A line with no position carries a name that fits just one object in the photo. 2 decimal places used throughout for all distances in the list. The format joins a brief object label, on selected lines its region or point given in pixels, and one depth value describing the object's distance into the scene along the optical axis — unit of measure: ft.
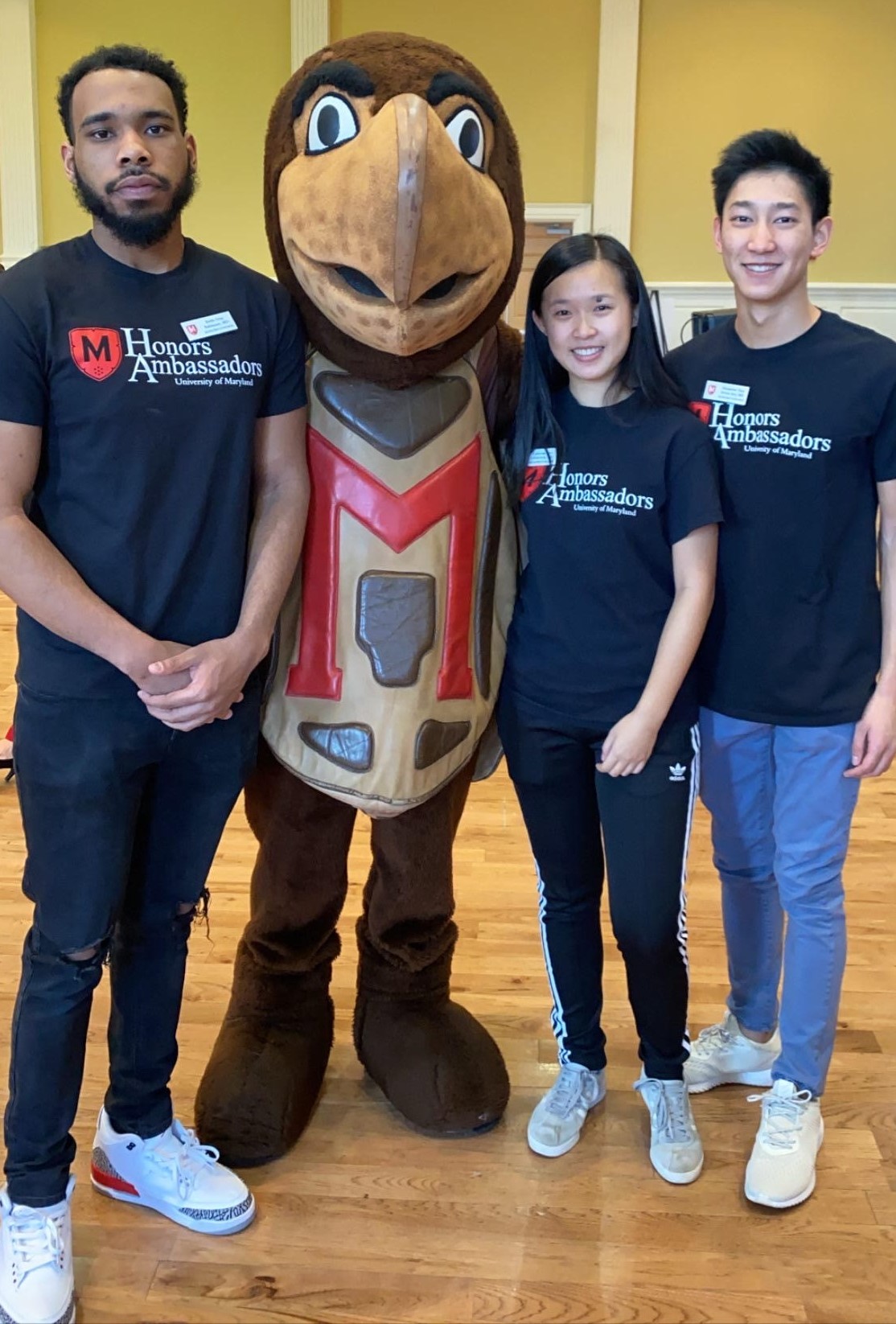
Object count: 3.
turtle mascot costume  4.60
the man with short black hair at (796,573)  4.73
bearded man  4.05
